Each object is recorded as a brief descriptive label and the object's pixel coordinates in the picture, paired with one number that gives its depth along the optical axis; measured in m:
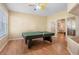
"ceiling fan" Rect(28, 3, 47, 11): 2.44
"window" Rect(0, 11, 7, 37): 2.66
